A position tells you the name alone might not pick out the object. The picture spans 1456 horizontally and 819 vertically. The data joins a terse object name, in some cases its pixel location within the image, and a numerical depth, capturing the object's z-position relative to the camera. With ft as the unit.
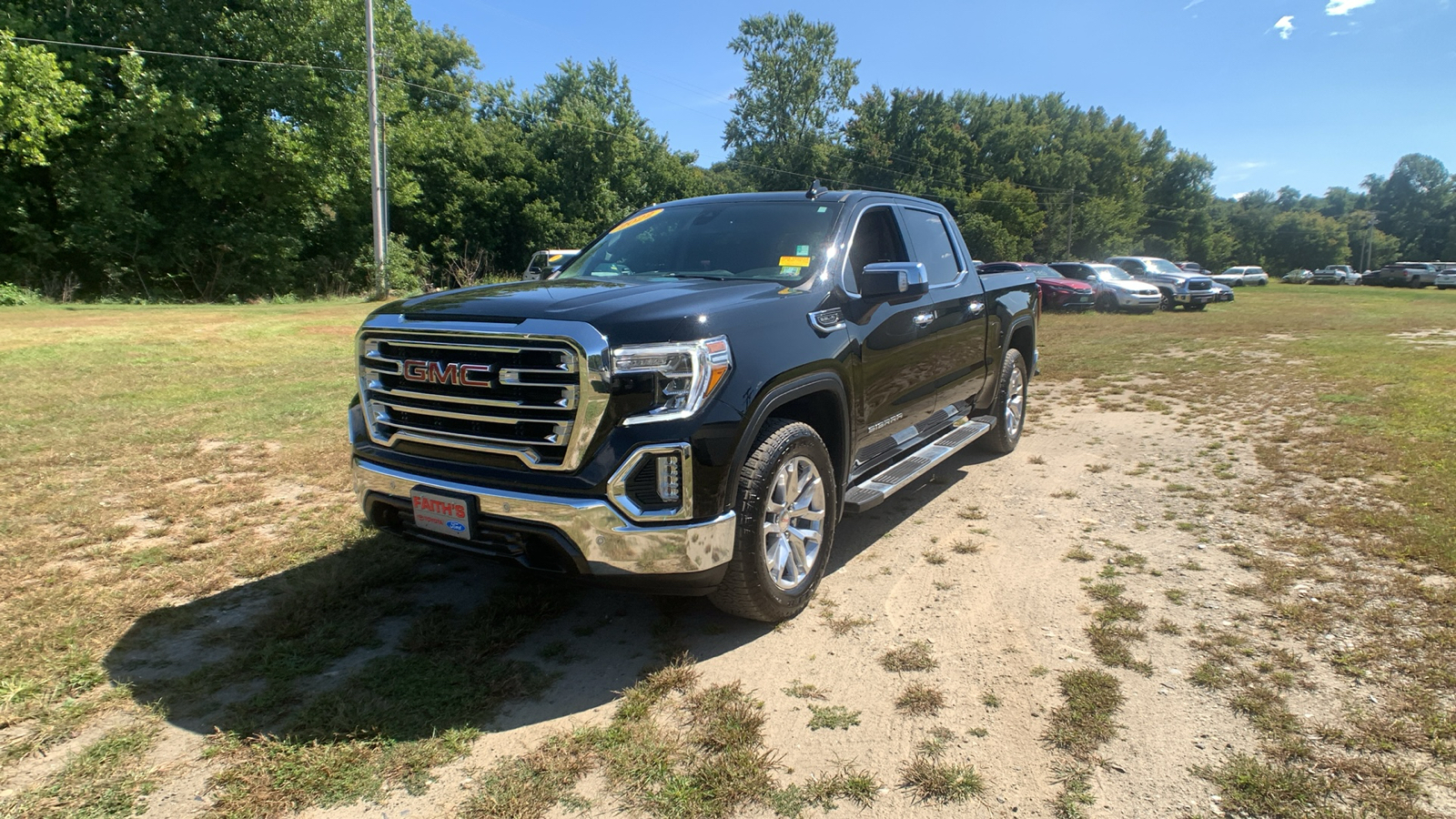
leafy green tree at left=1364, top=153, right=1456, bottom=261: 304.50
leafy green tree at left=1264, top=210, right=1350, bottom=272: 285.02
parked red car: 77.71
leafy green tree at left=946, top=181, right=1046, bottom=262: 165.58
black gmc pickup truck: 9.40
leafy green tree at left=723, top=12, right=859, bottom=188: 195.83
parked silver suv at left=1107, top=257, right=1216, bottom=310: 85.15
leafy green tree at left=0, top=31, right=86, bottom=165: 63.46
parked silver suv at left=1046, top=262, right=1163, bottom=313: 78.48
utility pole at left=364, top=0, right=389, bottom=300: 68.85
